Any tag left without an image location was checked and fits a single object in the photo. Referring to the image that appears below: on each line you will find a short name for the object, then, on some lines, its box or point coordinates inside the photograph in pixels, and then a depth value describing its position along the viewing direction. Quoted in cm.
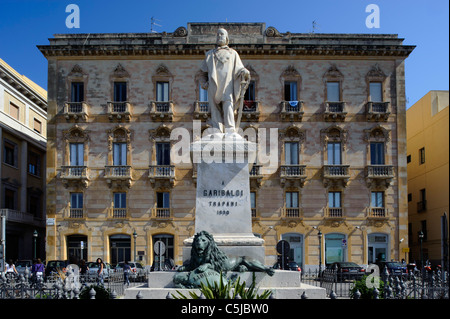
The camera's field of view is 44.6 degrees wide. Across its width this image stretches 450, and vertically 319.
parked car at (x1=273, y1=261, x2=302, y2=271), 3428
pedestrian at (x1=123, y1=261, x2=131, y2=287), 3051
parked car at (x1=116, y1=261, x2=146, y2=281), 3584
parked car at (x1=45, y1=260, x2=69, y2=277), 3256
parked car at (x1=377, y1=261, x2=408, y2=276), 3382
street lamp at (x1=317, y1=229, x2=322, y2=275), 3981
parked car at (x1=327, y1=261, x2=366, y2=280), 3227
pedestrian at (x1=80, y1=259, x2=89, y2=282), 2614
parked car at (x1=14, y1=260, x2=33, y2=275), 3583
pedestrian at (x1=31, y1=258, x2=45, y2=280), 2734
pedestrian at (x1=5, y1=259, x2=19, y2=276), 3065
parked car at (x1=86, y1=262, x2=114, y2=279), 3291
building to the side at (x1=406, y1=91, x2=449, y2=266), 4341
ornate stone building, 4216
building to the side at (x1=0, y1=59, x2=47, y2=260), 4494
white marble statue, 1355
